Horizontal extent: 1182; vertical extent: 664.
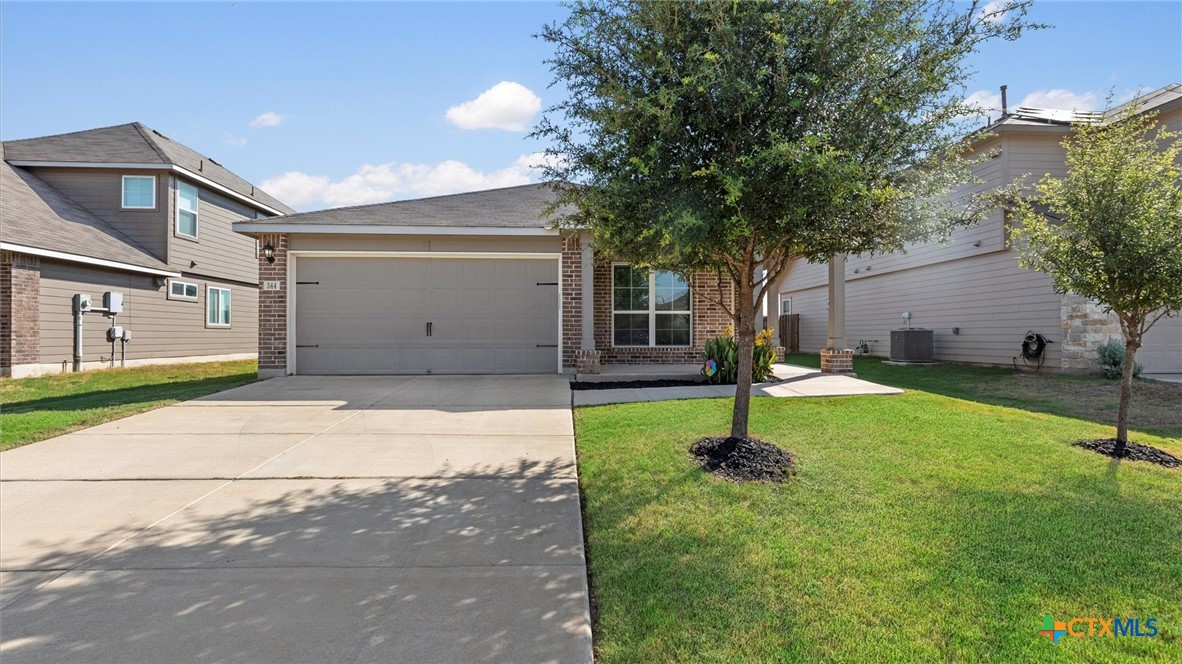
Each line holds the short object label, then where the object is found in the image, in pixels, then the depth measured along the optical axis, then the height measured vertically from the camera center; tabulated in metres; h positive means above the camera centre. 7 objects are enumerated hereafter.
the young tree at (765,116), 4.09 +1.61
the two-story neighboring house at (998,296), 10.79 +0.92
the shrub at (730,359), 9.25 -0.39
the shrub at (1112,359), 10.05 -0.42
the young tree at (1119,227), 5.17 +1.00
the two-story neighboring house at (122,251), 11.78 +1.98
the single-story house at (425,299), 10.66 +0.65
